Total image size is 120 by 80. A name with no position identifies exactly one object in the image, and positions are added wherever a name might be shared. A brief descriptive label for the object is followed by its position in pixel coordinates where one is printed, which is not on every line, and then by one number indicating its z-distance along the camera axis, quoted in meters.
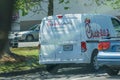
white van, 13.52
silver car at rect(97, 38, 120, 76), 11.56
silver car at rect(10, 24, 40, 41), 38.78
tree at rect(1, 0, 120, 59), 17.06
